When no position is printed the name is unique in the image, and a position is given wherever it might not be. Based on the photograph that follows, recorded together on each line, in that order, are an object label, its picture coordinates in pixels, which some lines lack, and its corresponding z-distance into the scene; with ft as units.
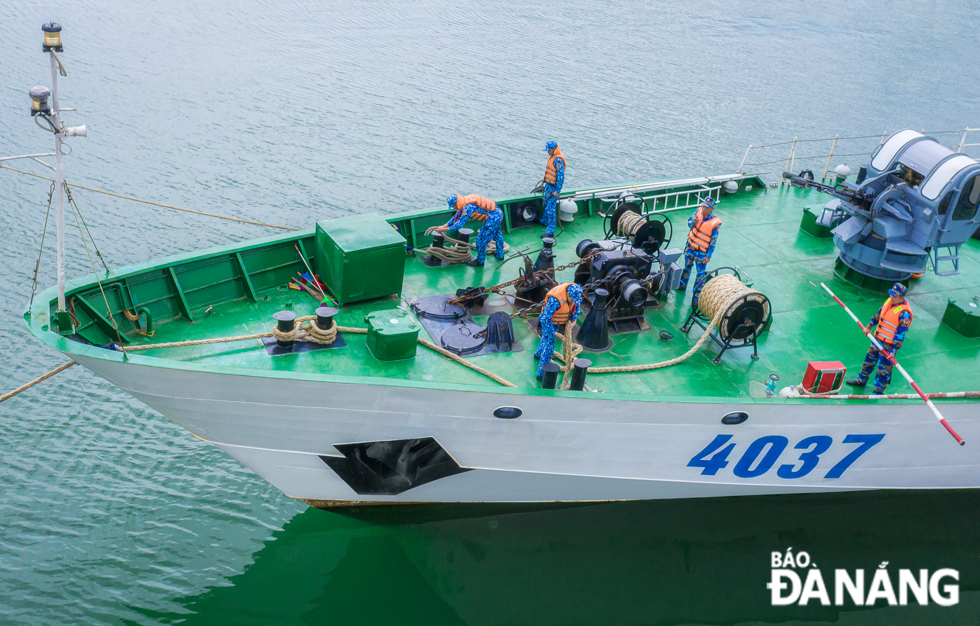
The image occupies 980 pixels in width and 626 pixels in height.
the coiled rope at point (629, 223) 36.50
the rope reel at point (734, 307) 30.19
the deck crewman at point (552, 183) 38.32
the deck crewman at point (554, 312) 28.60
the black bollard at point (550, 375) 27.50
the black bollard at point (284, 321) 28.84
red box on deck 29.35
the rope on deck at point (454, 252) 36.04
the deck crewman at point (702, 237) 32.14
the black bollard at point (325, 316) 29.14
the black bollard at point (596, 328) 31.01
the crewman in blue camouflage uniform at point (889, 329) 29.01
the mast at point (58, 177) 23.29
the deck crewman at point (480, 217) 34.81
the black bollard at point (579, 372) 27.40
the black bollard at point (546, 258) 34.14
